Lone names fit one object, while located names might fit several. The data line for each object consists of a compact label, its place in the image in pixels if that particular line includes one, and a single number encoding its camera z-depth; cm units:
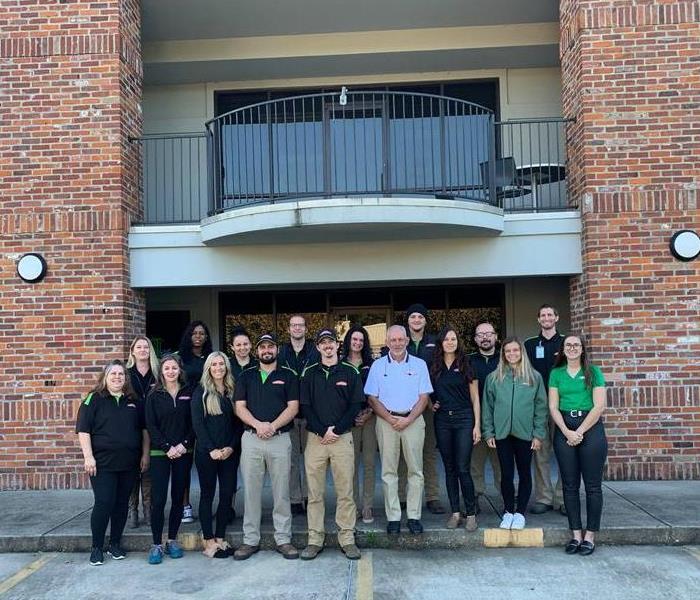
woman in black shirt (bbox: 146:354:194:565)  544
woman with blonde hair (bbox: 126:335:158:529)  592
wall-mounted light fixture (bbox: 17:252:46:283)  787
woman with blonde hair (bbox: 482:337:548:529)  561
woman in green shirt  534
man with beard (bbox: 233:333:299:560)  546
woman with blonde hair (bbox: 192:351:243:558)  542
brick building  764
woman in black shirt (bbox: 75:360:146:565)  541
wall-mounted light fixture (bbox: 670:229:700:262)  768
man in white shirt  568
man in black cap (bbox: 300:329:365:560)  550
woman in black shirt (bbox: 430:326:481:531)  572
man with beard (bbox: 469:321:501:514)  607
